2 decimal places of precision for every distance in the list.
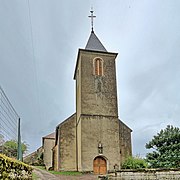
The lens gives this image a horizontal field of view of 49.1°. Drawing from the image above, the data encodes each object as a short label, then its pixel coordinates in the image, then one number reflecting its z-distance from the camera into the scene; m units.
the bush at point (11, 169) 3.43
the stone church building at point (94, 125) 19.37
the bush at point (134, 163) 17.87
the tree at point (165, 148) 17.22
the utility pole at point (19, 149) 6.33
